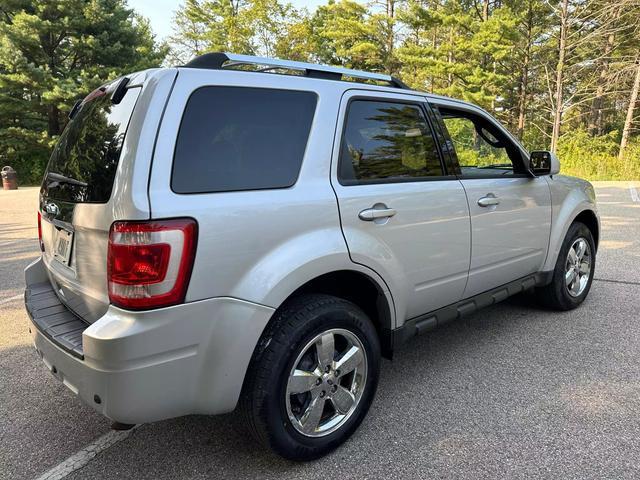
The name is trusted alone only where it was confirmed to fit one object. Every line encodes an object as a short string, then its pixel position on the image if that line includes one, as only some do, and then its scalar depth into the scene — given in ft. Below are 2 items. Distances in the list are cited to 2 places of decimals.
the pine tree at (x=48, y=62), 65.16
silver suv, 5.81
